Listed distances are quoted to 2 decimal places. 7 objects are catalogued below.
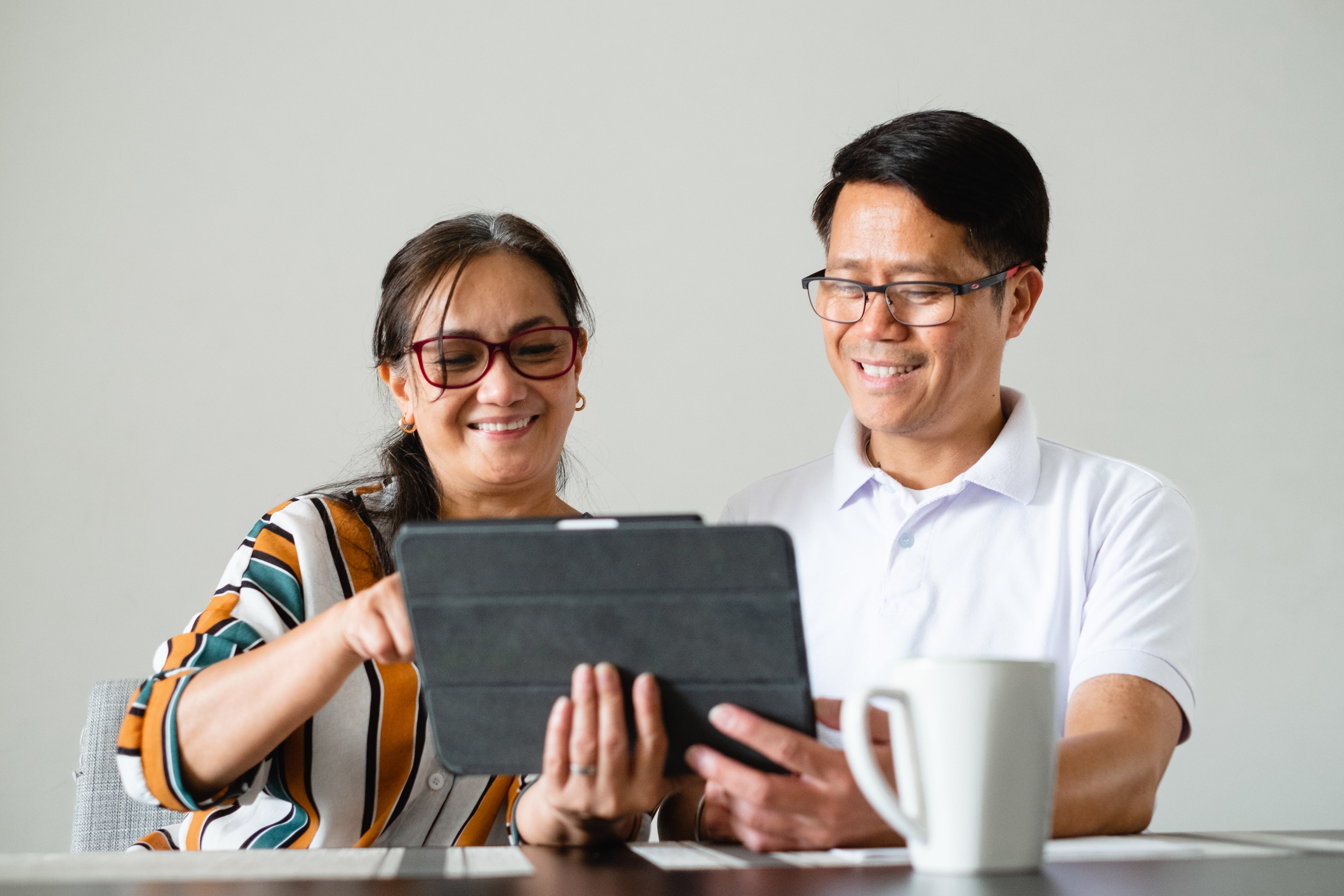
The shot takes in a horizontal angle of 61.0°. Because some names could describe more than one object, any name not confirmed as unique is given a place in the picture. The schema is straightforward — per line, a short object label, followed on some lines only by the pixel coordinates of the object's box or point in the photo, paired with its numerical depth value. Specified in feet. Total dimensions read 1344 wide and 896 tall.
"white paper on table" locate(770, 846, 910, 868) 2.64
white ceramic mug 2.27
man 4.64
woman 3.05
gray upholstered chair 5.05
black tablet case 2.56
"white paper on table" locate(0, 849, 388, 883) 2.51
